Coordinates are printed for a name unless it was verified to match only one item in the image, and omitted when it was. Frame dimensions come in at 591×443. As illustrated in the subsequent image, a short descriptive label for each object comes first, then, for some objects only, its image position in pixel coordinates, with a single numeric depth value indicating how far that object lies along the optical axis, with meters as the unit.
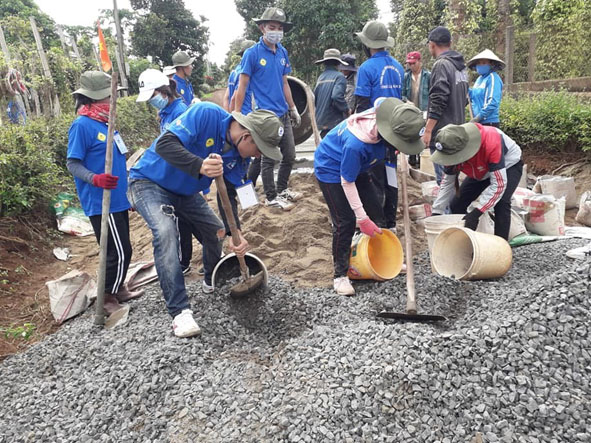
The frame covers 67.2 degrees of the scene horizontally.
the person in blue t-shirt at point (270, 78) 4.50
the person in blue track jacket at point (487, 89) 4.66
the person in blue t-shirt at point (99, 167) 3.19
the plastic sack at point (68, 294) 3.54
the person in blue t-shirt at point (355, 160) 2.91
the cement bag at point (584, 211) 4.83
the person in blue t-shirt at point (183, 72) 5.79
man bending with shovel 2.70
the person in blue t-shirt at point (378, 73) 4.41
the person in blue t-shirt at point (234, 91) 4.66
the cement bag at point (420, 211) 4.98
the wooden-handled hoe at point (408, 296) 2.83
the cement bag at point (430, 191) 5.17
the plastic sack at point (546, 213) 4.39
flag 5.15
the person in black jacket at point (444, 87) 4.42
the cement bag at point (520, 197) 4.52
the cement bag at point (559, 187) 5.16
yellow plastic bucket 3.53
